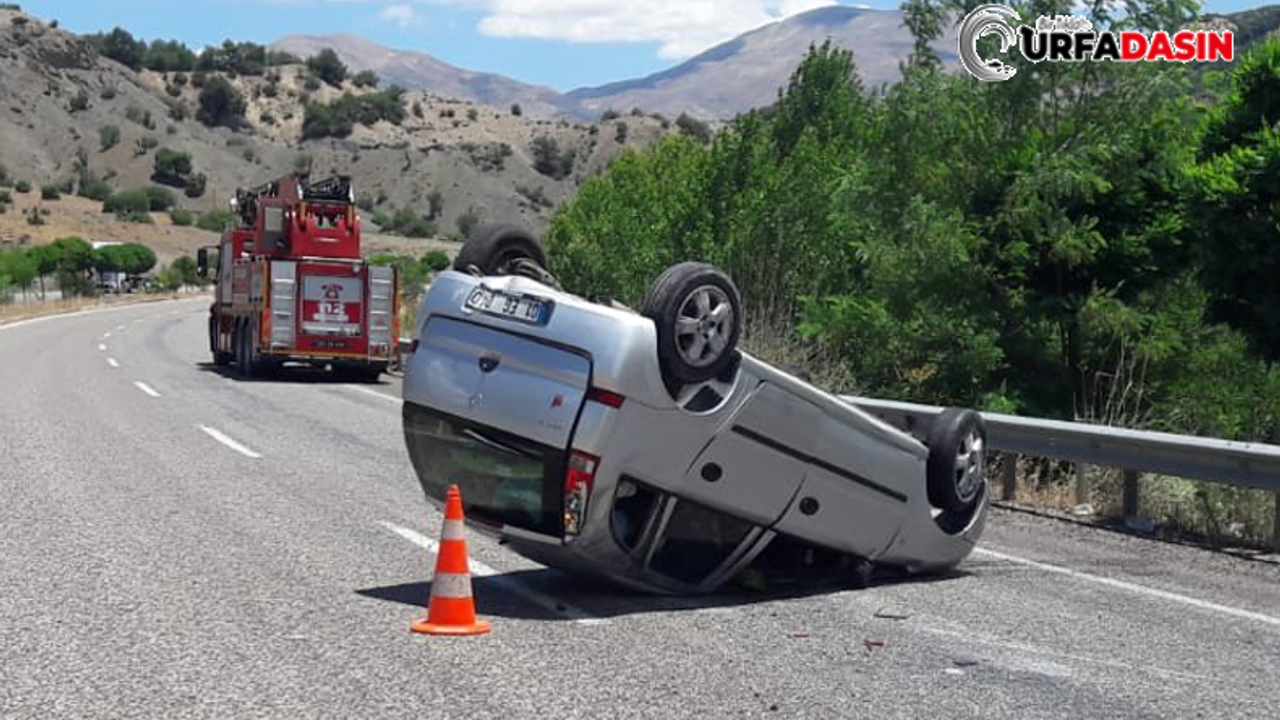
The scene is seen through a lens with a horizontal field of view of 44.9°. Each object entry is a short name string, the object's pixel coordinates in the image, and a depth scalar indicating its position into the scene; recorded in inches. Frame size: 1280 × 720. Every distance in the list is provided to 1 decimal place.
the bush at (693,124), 5600.4
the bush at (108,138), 5664.4
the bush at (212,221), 5260.8
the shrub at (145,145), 5684.1
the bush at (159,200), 5408.5
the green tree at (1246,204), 652.7
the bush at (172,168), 5639.8
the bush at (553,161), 5861.2
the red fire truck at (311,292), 1069.8
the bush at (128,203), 5241.1
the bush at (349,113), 6259.8
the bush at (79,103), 5728.3
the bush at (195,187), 5664.4
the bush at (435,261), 3549.7
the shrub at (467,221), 5103.3
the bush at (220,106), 6284.5
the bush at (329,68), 7003.0
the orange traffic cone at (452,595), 290.7
